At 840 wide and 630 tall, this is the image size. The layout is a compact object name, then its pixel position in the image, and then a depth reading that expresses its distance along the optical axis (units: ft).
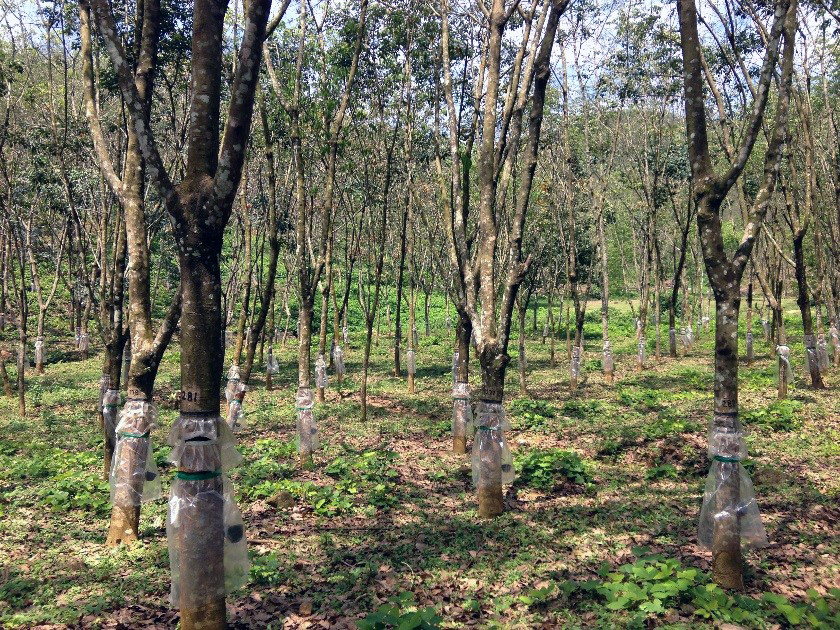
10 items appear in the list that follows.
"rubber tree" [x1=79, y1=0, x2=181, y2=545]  20.33
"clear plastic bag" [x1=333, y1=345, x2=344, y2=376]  68.61
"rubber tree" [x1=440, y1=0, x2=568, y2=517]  23.73
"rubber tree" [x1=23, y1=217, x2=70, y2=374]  65.77
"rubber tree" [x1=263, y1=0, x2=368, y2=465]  33.12
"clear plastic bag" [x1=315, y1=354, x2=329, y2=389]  54.95
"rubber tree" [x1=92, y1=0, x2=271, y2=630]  13.05
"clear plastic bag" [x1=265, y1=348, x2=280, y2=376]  64.80
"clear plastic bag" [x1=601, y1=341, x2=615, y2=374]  65.82
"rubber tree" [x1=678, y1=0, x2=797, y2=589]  17.20
